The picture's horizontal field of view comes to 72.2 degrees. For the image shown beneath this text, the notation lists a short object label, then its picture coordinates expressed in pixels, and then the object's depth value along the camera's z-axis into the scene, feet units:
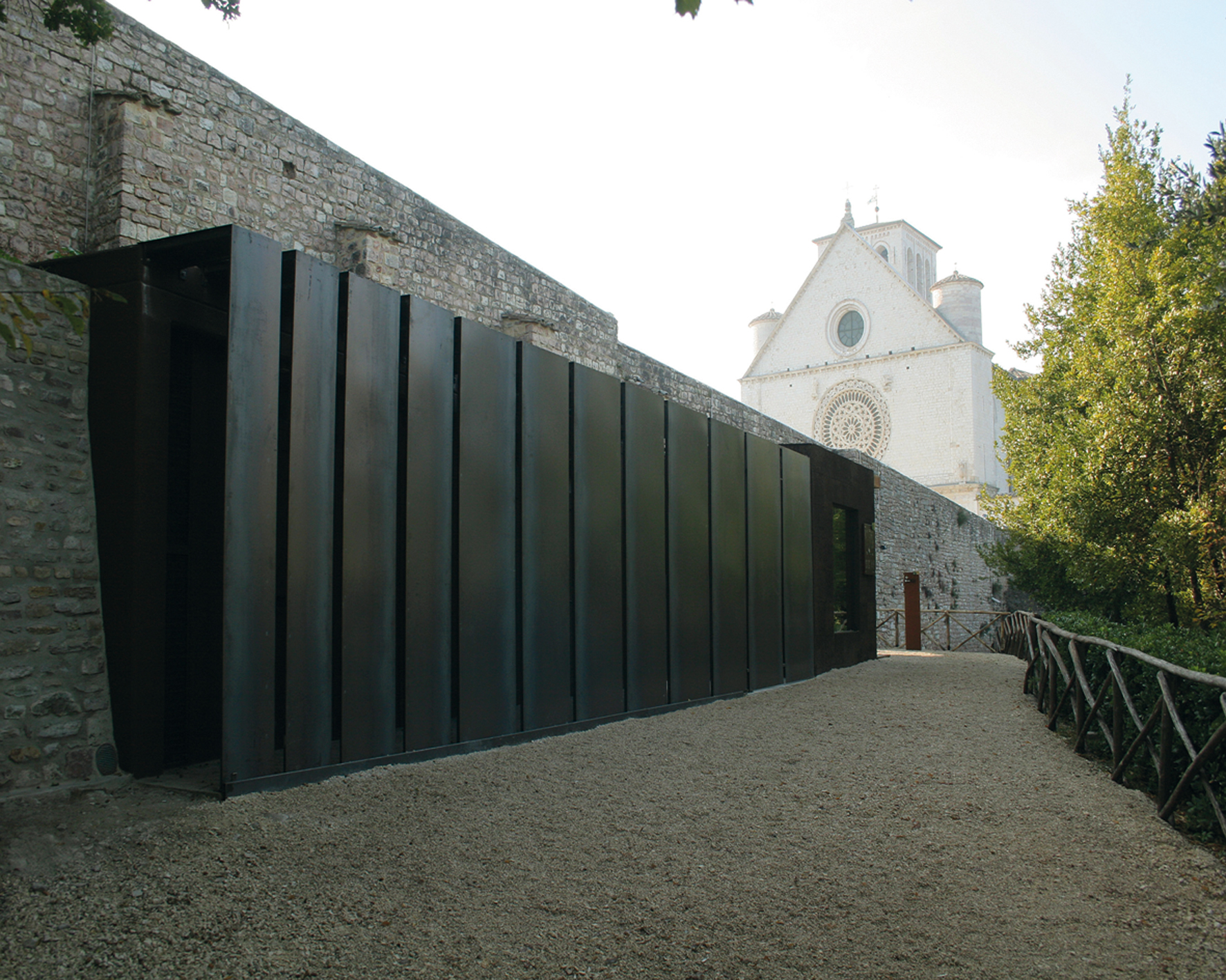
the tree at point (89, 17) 13.14
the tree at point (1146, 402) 38.93
